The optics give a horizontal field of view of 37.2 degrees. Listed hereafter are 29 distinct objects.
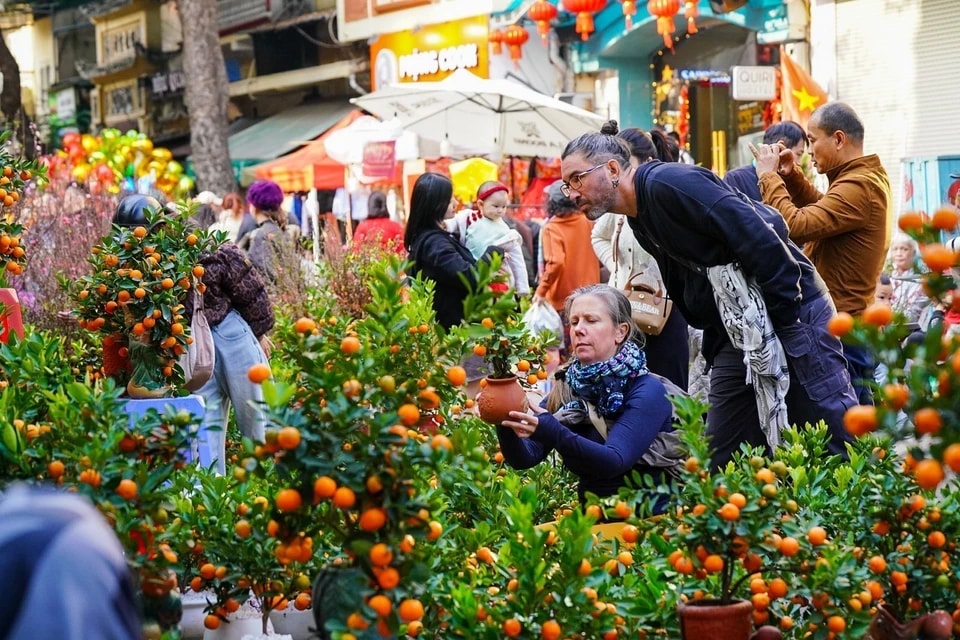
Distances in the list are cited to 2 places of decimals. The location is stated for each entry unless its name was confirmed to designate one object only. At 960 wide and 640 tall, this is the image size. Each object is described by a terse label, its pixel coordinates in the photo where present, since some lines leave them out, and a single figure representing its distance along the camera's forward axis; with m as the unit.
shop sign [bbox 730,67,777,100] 14.24
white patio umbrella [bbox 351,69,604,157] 14.86
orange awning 21.50
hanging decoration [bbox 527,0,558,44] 17.78
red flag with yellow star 14.62
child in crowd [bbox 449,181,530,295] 10.05
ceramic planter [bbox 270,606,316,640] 4.10
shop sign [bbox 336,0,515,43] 22.00
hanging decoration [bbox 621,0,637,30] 15.32
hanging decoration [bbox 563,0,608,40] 16.61
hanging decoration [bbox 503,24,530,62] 19.33
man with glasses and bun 4.83
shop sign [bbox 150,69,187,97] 32.53
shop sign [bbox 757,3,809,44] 16.12
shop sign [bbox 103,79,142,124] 35.25
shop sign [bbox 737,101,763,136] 17.11
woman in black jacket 8.37
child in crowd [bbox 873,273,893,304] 10.08
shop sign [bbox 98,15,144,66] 35.06
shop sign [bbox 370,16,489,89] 21.91
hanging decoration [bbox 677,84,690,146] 17.39
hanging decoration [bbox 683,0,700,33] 14.33
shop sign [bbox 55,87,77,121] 38.25
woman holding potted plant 4.57
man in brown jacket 5.90
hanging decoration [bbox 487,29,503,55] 19.47
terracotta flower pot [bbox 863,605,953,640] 3.18
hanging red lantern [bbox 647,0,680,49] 15.29
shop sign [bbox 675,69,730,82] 15.78
